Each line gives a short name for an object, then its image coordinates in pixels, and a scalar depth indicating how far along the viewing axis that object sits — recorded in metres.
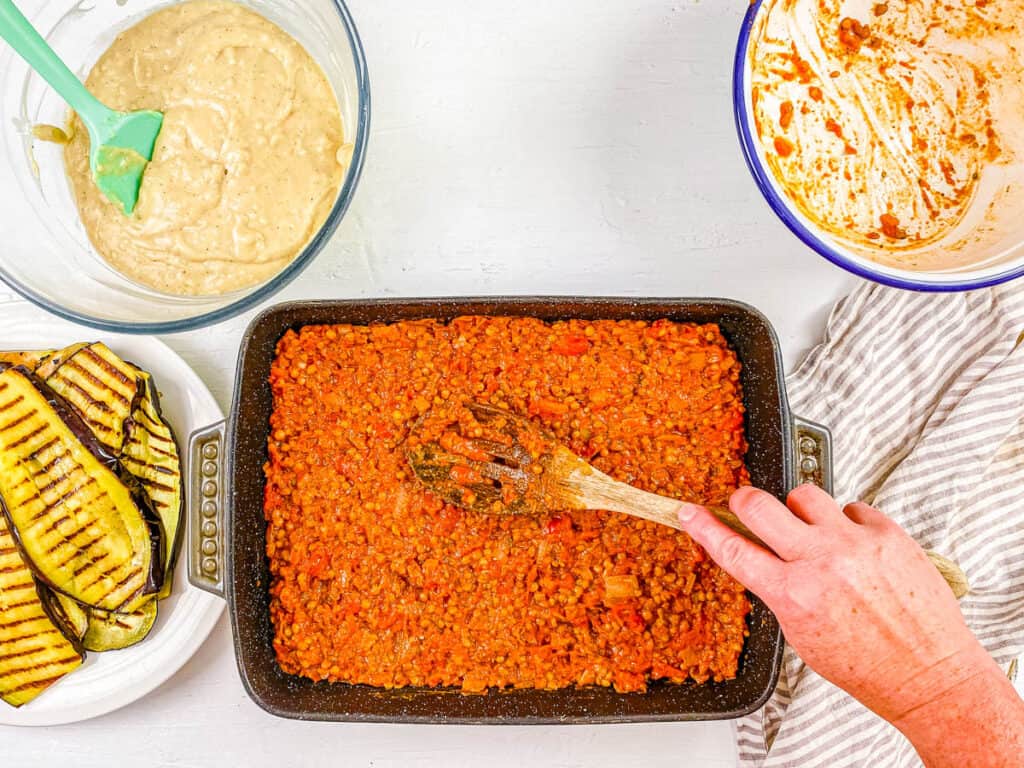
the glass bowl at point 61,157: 0.63
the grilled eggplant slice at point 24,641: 0.66
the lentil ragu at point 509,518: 0.67
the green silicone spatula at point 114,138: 0.58
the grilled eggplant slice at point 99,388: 0.66
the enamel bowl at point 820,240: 0.61
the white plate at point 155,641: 0.70
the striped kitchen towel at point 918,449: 0.70
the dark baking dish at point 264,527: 0.65
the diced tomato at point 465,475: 0.65
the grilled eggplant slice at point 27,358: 0.69
